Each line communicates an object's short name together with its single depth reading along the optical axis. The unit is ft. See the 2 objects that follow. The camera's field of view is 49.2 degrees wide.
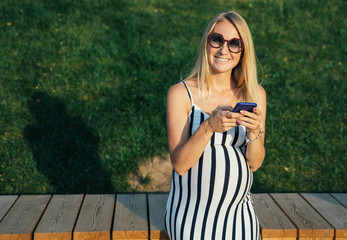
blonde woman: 7.57
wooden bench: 8.59
